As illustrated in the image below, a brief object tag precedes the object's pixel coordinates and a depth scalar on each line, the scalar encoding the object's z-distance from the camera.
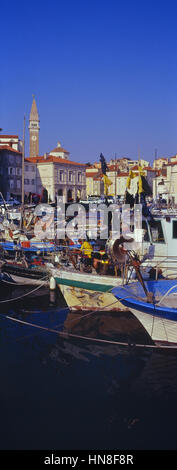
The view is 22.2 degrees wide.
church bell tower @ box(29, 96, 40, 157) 103.31
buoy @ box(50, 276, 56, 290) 17.04
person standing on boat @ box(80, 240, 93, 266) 17.14
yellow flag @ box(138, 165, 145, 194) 18.27
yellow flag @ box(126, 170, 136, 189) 20.52
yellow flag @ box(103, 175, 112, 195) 21.92
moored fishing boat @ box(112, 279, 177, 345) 11.05
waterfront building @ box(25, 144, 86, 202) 80.25
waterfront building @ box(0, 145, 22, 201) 71.25
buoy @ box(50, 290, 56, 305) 17.69
